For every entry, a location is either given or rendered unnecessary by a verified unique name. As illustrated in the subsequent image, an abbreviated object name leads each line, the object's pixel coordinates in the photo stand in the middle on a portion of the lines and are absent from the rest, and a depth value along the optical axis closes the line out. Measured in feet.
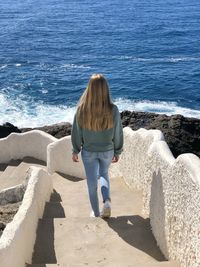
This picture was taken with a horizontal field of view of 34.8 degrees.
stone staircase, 11.19
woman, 11.97
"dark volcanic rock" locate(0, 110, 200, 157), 31.34
